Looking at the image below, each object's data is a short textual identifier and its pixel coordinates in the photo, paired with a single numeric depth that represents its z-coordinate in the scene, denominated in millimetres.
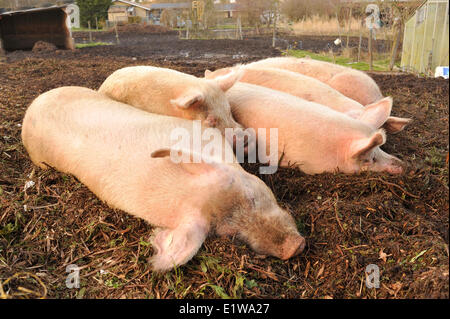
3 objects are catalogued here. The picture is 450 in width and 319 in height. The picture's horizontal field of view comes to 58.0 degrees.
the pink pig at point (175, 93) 3877
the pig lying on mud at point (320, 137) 3680
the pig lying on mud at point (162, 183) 2566
